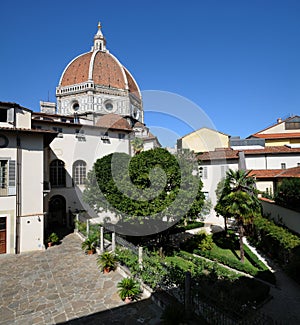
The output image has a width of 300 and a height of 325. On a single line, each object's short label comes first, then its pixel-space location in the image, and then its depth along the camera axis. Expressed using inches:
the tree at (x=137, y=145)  1218.0
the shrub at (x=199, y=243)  713.6
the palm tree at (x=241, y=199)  622.2
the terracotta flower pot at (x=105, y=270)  426.6
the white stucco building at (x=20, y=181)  543.8
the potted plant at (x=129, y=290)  323.3
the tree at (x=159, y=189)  523.2
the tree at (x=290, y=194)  566.7
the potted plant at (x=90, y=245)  539.3
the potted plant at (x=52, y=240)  607.7
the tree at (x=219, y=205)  807.0
